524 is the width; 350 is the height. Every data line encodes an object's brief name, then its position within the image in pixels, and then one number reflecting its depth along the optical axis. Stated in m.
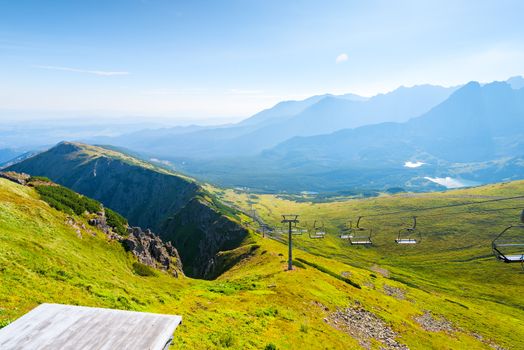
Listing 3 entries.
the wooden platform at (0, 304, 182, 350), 8.20
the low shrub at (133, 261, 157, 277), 59.92
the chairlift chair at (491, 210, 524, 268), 23.45
